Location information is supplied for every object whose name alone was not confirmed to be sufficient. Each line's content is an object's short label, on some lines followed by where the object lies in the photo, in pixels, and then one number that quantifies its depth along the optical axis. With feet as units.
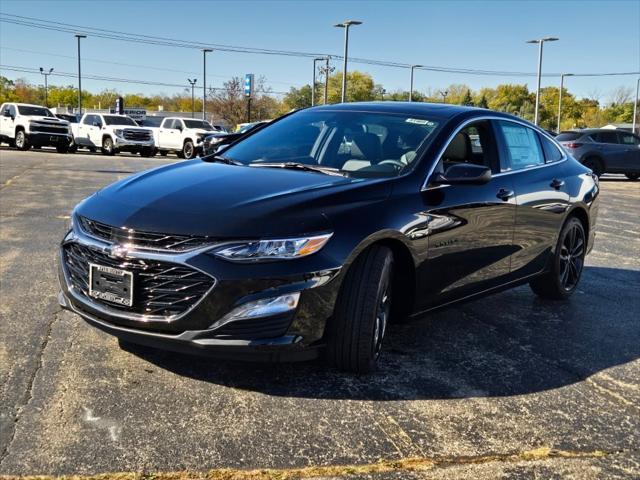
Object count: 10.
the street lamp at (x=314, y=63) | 199.52
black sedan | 10.61
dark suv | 70.64
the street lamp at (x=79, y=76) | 198.70
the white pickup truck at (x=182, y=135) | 93.09
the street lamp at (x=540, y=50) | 143.13
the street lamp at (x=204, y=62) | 197.88
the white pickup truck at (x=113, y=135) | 94.73
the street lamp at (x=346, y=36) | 123.03
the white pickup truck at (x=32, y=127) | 91.25
